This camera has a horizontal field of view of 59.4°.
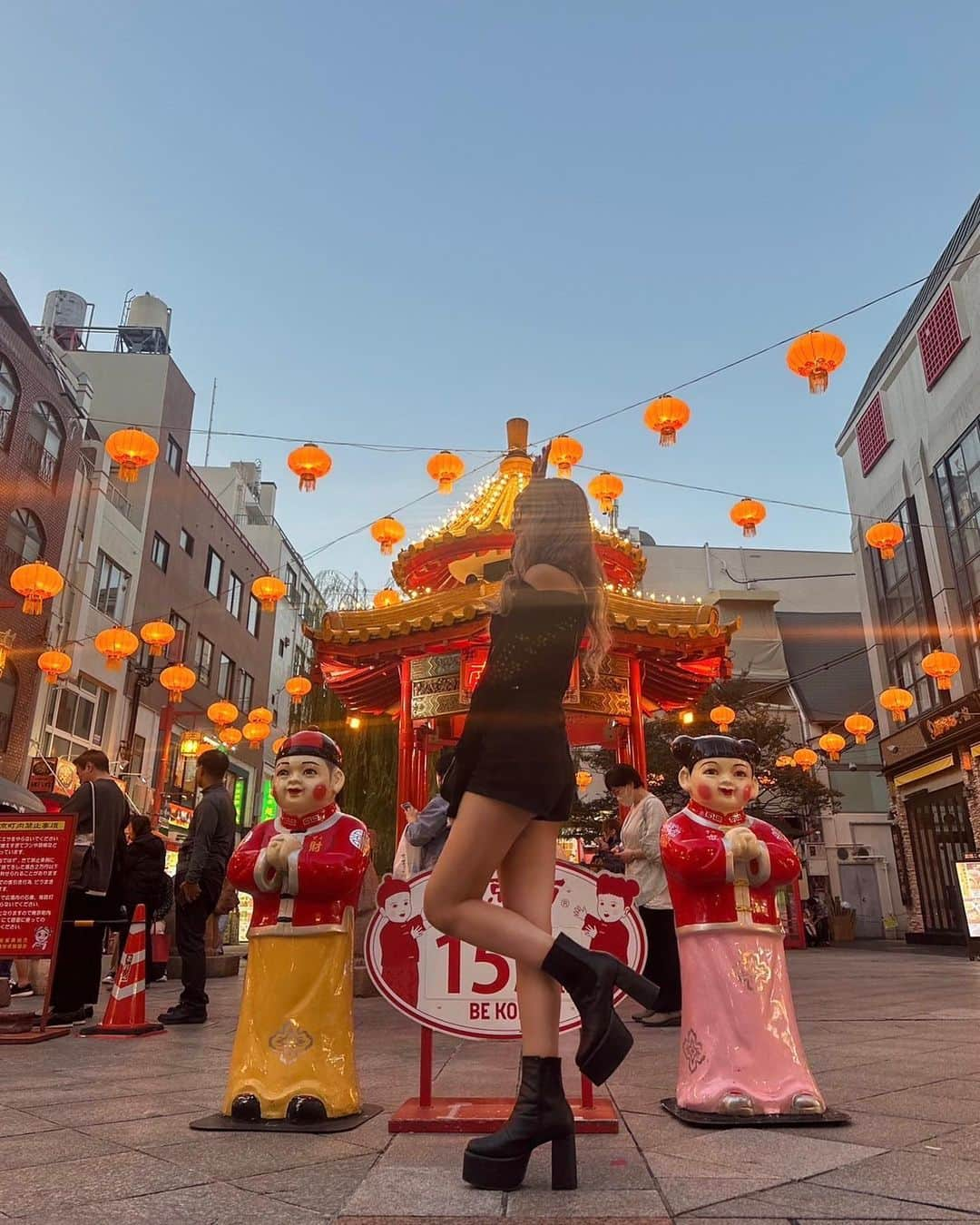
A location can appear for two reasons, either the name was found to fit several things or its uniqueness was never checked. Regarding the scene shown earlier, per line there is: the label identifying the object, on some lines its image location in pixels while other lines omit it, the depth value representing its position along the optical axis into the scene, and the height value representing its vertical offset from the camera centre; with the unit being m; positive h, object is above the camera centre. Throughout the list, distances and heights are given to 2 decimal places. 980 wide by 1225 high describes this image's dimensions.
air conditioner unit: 29.36 +1.59
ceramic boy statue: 2.92 -0.16
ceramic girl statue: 2.86 -0.16
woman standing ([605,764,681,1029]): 6.11 +0.09
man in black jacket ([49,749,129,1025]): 6.31 +0.10
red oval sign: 3.26 -0.18
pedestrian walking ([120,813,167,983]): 7.10 +0.28
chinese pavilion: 8.80 +2.59
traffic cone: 5.54 -0.58
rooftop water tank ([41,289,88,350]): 28.50 +19.33
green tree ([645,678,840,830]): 22.94 +3.70
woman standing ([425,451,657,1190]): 2.09 +0.21
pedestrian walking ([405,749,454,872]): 5.84 +0.51
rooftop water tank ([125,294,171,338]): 30.20 +19.93
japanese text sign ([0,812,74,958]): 5.62 +0.18
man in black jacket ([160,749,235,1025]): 6.28 +0.23
